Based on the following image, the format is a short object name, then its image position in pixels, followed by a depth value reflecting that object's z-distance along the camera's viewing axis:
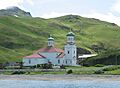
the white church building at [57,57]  166.25
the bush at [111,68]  127.36
